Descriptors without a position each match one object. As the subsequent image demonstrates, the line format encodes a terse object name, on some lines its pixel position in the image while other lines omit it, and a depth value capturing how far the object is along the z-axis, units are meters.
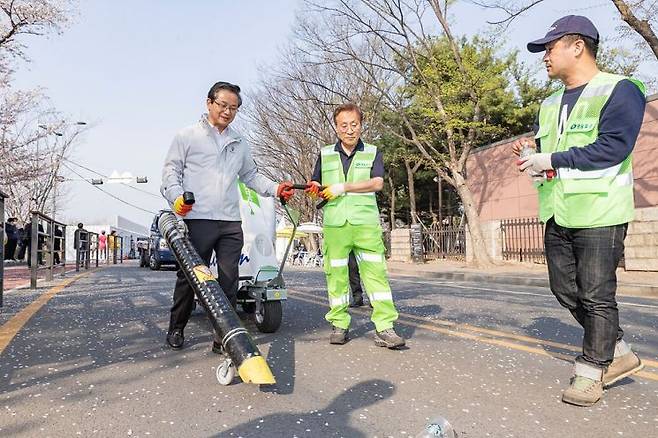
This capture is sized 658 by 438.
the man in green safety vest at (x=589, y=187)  2.72
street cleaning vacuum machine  2.79
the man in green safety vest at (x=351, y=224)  4.15
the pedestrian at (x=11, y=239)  19.06
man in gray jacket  3.93
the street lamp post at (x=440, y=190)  28.95
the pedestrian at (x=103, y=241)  37.47
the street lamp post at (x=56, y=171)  29.55
